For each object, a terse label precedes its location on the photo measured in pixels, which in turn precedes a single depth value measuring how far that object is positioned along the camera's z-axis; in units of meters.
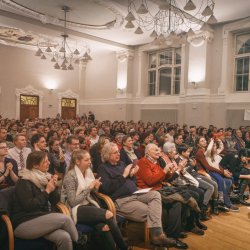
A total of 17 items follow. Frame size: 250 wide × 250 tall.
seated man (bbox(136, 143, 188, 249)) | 3.24
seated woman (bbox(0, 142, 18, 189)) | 3.01
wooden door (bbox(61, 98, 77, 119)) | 15.96
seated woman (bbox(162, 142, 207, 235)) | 3.63
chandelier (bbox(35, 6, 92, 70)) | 13.73
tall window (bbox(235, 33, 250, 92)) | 10.26
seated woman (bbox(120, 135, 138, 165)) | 4.36
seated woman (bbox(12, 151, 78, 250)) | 2.38
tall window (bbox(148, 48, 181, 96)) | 12.56
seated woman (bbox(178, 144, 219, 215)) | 4.08
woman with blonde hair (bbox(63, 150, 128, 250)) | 2.70
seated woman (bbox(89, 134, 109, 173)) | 4.34
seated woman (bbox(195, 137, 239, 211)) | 4.49
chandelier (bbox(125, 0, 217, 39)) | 8.38
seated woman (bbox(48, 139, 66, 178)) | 3.77
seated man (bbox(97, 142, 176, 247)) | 2.98
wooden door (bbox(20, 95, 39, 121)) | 14.72
